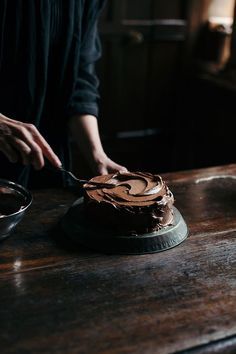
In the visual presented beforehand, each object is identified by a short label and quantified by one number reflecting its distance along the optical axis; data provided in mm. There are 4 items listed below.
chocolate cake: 1433
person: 1847
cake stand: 1425
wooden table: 1076
